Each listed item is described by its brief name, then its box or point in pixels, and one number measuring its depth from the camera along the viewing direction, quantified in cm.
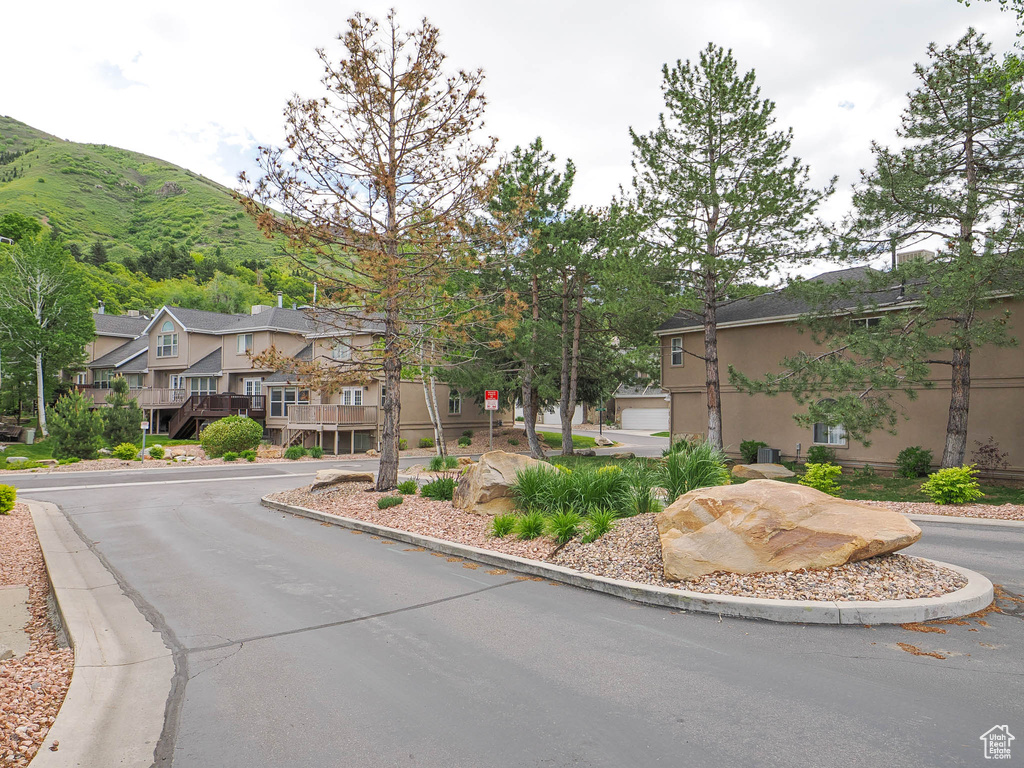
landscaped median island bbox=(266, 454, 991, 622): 638
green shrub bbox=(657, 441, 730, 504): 930
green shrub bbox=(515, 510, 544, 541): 902
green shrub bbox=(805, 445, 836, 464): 2069
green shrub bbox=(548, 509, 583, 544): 848
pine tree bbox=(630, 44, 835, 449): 1923
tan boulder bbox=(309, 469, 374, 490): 1462
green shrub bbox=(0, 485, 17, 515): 1159
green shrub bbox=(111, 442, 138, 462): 2588
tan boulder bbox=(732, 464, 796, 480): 1930
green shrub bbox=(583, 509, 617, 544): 829
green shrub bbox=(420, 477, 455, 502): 1277
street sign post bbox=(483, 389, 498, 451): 2353
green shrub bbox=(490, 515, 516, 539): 936
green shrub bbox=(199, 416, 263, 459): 2762
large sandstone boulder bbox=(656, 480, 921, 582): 671
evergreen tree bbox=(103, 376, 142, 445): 2828
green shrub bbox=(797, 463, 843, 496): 1522
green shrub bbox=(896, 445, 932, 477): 1805
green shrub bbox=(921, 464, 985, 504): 1357
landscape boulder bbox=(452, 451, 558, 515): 1108
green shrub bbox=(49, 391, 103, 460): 2475
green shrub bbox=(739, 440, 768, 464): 2259
